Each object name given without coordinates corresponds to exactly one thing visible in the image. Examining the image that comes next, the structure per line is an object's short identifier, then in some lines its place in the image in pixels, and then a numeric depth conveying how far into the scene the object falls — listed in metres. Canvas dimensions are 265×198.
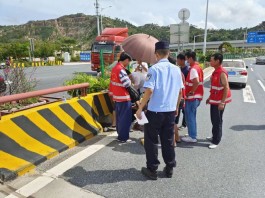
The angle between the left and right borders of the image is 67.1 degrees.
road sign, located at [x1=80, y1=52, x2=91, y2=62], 37.92
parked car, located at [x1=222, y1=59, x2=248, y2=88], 9.80
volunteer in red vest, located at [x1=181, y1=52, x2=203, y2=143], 3.65
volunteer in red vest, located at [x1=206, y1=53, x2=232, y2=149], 3.49
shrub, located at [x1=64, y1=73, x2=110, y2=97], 4.62
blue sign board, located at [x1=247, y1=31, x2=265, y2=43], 43.94
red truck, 14.82
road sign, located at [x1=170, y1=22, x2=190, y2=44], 8.54
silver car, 29.88
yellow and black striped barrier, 2.58
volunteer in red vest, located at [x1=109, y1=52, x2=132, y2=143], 3.48
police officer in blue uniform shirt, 2.52
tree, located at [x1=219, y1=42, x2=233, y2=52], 52.23
